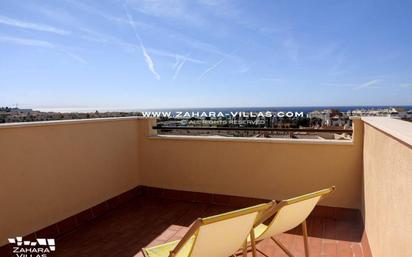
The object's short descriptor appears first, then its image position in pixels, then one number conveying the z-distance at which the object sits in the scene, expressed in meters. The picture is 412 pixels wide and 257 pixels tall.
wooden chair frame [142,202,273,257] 1.43
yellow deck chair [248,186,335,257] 1.92
